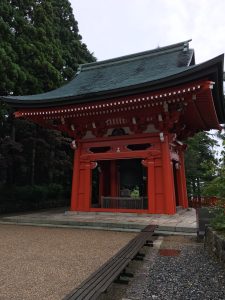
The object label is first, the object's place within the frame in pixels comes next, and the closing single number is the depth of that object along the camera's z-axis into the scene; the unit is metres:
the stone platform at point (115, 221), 8.17
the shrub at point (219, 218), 5.39
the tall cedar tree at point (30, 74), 13.34
